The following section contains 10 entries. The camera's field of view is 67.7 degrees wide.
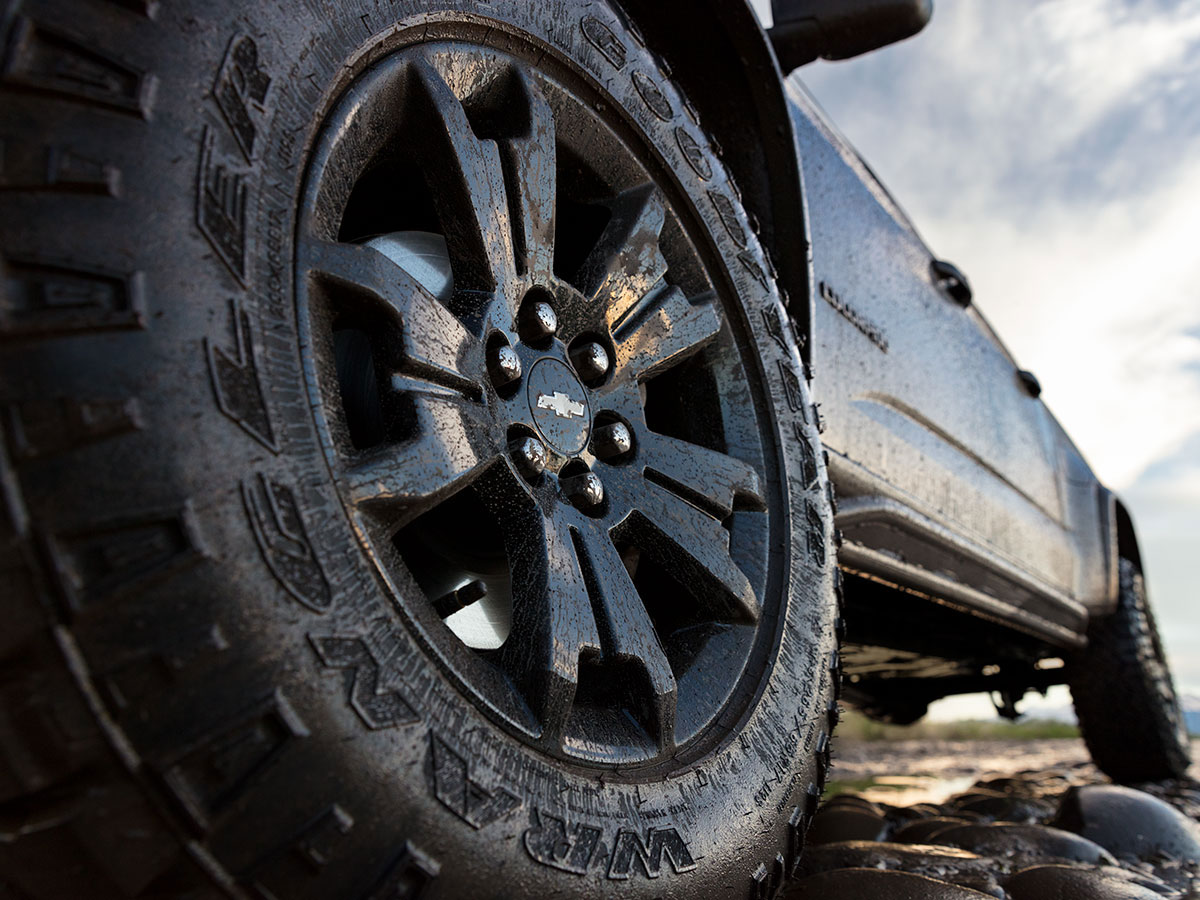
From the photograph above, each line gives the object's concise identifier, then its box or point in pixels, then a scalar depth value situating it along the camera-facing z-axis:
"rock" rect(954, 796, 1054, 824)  2.35
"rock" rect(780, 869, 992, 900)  1.16
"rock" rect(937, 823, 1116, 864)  1.73
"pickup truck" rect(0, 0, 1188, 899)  0.52
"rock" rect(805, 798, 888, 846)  2.00
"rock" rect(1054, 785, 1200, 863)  1.95
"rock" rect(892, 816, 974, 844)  1.88
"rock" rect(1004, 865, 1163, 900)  1.34
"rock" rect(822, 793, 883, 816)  2.37
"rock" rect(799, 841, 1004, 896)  1.46
